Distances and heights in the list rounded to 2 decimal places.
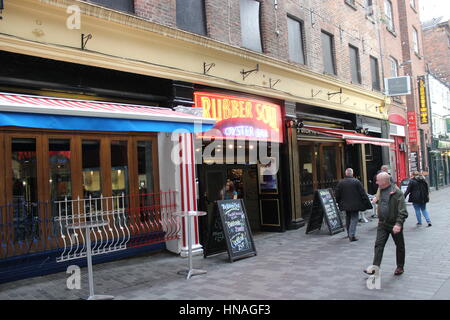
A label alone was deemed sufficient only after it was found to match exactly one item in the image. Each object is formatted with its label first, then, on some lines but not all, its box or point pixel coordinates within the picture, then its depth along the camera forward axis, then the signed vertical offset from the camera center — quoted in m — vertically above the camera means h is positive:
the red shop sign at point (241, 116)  8.78 +1.52
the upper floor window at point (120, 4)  7.20 +3.45
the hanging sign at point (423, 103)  21.89 +3.72
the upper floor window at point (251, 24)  10.24 +4.15
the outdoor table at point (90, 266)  5.05 -1.10
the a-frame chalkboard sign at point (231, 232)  7.18 -1.08
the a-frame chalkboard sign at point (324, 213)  9.76 -1.06
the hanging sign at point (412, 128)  20.83 +2.18
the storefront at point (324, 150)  12.20 +0.80
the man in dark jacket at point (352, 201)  8.71 -0.70
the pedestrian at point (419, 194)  10.08 -0.70
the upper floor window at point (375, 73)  17.30 +4.41
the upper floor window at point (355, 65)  15.48 +4.34
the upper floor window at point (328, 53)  13.58 +4.31
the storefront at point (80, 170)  5.58 +0.25
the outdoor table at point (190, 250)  6.21 -1.17
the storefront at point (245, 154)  8.94 +0.62
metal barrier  6.10 -0.72
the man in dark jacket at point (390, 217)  5.60 -0.72
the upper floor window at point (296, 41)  11.93 +4.24
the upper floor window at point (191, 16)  8.57 +3.76
